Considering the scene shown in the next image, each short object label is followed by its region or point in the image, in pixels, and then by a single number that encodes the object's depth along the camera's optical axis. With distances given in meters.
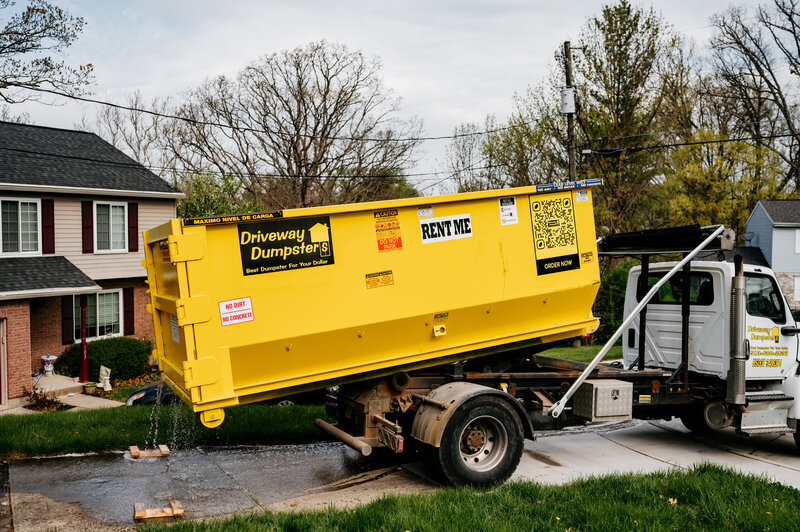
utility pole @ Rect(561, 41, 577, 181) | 21.46
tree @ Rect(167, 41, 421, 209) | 39.34
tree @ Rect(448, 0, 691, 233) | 30.52
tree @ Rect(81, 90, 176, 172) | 47.43
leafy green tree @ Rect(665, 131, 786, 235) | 37.66
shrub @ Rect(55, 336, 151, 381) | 20.58
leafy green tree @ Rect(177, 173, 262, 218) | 32.09
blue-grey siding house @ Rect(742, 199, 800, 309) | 36.97
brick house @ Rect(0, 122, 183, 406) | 18.61
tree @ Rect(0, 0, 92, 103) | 19.88
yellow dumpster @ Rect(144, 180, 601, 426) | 6.38
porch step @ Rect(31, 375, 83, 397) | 18.58
